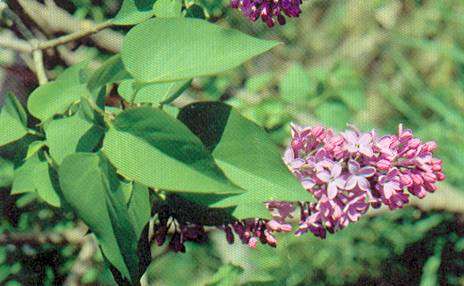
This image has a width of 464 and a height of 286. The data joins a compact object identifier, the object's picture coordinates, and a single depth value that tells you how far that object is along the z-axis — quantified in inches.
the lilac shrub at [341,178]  25.5
